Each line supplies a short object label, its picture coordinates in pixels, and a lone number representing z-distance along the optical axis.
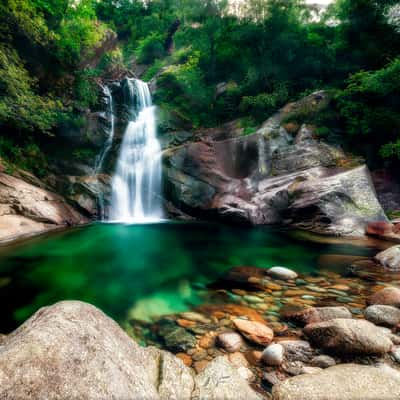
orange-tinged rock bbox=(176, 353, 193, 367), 2.35
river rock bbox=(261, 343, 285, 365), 2.21
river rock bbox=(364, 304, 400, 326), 2.71
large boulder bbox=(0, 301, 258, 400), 1.21
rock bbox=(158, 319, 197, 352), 2.59
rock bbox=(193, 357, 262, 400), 1.72
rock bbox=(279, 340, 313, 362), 2.28
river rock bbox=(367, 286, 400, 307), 3.09
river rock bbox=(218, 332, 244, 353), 2.51
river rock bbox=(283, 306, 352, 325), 2.81
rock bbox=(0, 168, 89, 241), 7.29
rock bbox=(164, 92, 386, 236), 8.47
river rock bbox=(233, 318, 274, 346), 2.60
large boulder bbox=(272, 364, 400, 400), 1.58
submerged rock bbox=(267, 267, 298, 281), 4.42
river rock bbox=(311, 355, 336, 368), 2.15
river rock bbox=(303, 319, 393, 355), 2.14
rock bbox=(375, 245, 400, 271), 4.79
